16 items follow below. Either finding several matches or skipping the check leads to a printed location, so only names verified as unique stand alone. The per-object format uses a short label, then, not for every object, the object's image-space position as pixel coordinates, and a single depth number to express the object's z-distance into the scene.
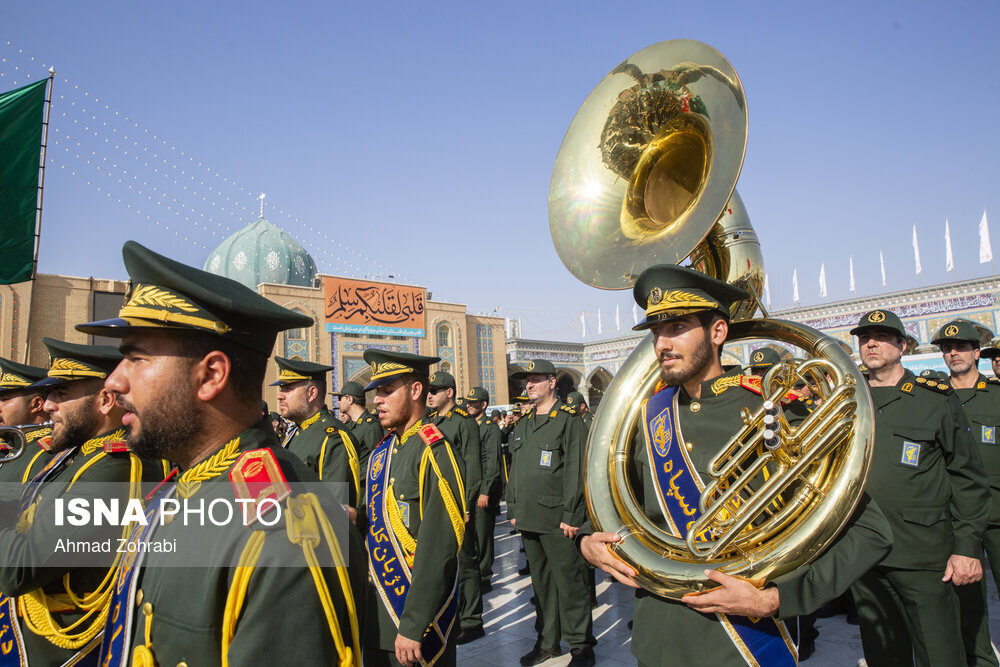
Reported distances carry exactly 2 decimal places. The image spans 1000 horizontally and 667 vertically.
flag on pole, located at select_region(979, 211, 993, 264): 24.70
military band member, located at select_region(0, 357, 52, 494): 3.84
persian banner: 31.05
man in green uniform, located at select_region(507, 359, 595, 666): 4.59
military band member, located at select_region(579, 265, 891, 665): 1.82
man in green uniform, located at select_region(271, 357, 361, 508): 4.24
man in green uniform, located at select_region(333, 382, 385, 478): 6.98
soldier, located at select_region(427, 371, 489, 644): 5.34
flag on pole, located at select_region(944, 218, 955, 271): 27.91
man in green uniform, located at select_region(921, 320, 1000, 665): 4.36
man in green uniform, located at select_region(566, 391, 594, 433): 8.10
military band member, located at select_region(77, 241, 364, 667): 1.22
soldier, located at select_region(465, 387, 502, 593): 6.74
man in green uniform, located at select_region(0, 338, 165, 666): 2.34
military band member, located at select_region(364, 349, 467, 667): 2.67
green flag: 5.48
